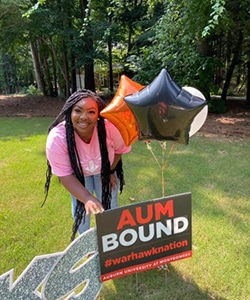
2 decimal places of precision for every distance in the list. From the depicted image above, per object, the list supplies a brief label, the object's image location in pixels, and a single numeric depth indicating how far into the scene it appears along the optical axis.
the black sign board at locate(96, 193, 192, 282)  1.47
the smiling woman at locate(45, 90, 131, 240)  1.53
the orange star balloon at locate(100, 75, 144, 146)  1.47
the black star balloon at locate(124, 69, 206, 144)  1.33
